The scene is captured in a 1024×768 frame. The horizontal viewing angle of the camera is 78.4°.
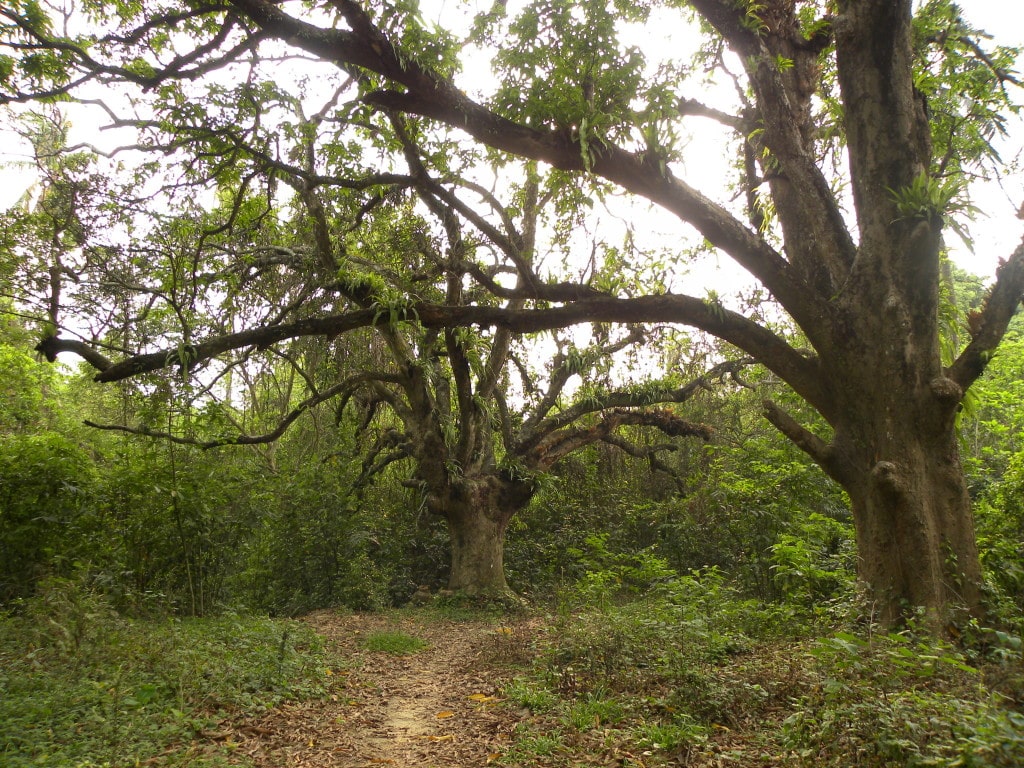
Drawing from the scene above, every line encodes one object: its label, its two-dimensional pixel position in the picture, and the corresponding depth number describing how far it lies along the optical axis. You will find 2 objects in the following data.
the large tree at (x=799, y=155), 5.36
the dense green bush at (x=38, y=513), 7.02
